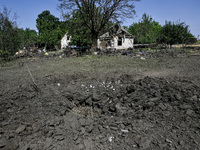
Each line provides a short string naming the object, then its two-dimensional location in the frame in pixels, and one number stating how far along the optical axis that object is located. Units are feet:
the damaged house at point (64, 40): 171.42
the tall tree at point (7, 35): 56.03
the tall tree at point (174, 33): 90.01
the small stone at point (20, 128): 9.91
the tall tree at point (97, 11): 59.98
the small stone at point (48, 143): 8.82
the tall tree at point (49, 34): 149.38
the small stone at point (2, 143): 8.52
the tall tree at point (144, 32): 127.34
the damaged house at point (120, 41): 107.12
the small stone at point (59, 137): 9.43
